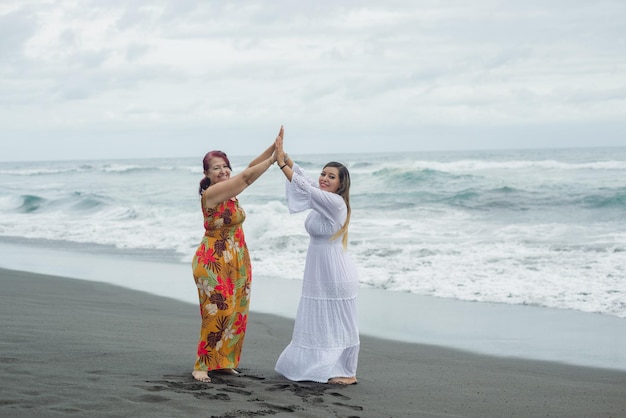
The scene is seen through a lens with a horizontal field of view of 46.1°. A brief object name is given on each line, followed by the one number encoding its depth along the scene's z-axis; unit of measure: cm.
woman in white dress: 572
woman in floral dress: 557
